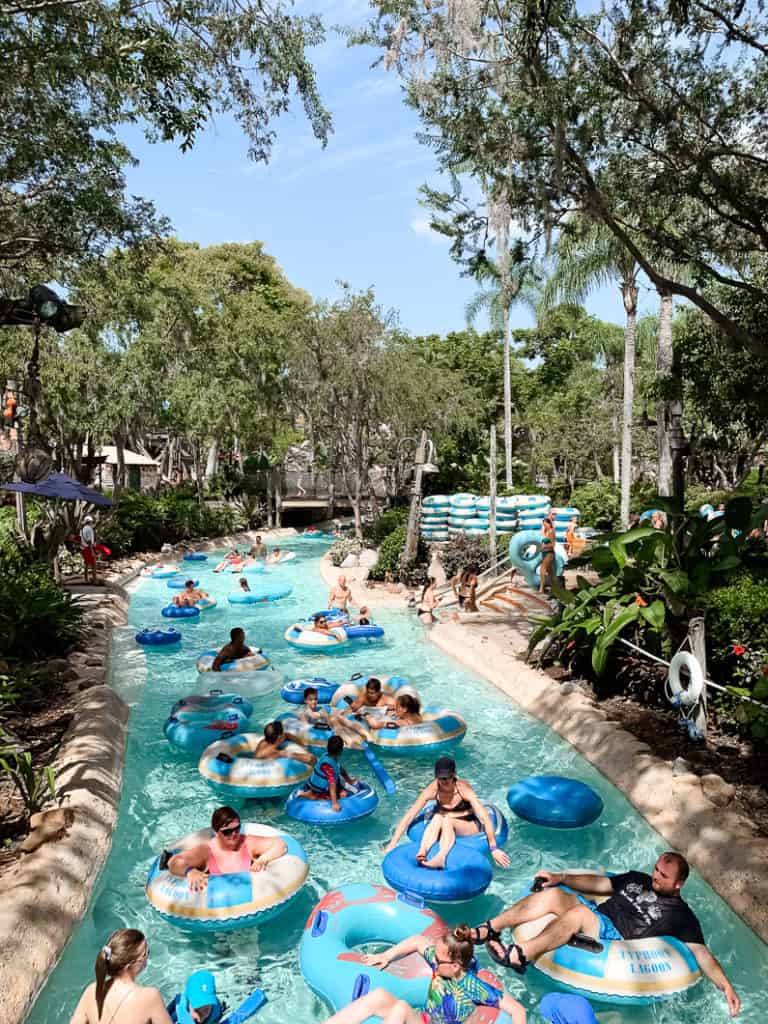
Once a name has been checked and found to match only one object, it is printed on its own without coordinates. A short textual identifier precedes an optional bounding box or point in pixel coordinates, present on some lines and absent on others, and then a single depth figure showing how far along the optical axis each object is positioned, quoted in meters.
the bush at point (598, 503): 26.04
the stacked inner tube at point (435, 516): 21.30
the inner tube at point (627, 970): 4.50
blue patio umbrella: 13.04
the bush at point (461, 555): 18.83
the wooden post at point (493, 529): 18.25
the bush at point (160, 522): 23.08
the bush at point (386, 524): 23.02
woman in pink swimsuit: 5.52
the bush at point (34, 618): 10.54
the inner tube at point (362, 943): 4.42
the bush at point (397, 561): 19.03
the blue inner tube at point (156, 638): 14.02
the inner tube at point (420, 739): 8.62
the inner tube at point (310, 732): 8.42
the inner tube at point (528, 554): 15.33
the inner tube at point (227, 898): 5.23
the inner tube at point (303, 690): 10.47
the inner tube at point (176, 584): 20.02
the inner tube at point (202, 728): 8.73
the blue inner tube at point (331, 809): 6.82
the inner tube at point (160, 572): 21.42
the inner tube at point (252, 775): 7.43
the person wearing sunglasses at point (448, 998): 4.03
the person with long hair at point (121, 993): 3.65
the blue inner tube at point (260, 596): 18.45
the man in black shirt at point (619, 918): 4.76
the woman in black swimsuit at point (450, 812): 6.07
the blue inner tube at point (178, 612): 16.61
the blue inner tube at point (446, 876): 5.59
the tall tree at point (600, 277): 20.20
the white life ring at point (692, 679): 7.30
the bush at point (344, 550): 23.22
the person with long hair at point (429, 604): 15.07
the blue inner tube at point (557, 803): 6.88
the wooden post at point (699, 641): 7.49
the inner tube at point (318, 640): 13.59
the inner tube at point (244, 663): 11.56
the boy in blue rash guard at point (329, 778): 7.01
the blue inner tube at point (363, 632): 14.09
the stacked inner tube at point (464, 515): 21.08
